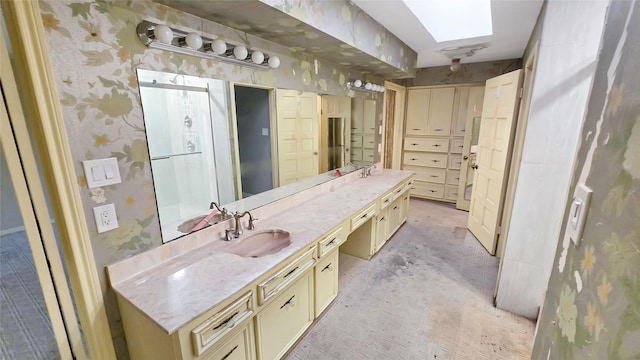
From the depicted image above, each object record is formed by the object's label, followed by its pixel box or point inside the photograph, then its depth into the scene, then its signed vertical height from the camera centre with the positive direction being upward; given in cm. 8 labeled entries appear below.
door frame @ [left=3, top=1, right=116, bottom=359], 94 -14
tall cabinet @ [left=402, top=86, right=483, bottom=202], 439 -23
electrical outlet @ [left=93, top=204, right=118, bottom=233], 117 -40
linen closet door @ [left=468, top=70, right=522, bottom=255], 275 -34
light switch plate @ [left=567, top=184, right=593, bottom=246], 67 -23
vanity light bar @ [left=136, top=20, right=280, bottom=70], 124 +42
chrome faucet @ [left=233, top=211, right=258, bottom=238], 173 -63
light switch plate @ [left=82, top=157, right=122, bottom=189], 112 -19
